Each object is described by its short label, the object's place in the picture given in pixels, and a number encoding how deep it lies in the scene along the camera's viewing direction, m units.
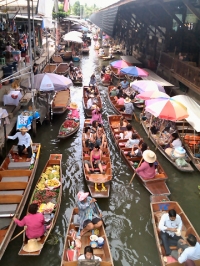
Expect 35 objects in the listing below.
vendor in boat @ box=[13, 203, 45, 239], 6.04
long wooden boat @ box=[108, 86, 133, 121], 14.36
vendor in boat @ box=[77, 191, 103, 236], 6.51
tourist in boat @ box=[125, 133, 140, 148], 10.61
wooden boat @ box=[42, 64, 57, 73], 21.05
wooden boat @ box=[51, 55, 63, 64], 26.19
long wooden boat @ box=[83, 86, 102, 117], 14.62
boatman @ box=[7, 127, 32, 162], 9.55
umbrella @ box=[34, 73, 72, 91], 11.46
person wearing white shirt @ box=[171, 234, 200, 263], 5.35
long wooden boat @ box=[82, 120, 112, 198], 8.15
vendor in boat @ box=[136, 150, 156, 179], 8.37
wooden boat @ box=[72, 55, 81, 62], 29.91
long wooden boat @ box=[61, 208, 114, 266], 5.50
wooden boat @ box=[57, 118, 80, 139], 12.06
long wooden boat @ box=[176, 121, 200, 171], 10.17
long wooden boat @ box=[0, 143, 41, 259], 6.50
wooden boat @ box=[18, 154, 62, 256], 6.25
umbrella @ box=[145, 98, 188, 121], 10.02
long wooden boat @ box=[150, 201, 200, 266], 6.05
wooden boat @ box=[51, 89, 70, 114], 14.29
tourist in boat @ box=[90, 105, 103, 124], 12.64
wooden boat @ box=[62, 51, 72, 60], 29.67
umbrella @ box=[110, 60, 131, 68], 18.25
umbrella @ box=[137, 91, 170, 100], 12.53
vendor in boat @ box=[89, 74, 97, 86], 19.16
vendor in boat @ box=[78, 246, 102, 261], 5.31
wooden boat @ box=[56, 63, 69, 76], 21.70
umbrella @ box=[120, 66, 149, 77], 16.20
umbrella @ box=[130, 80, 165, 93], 13.16
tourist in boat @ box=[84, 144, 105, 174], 9.27
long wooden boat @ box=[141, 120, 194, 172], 9.91
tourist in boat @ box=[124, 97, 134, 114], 14.15
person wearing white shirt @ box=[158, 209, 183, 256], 6.30
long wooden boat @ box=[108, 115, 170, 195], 8.52
